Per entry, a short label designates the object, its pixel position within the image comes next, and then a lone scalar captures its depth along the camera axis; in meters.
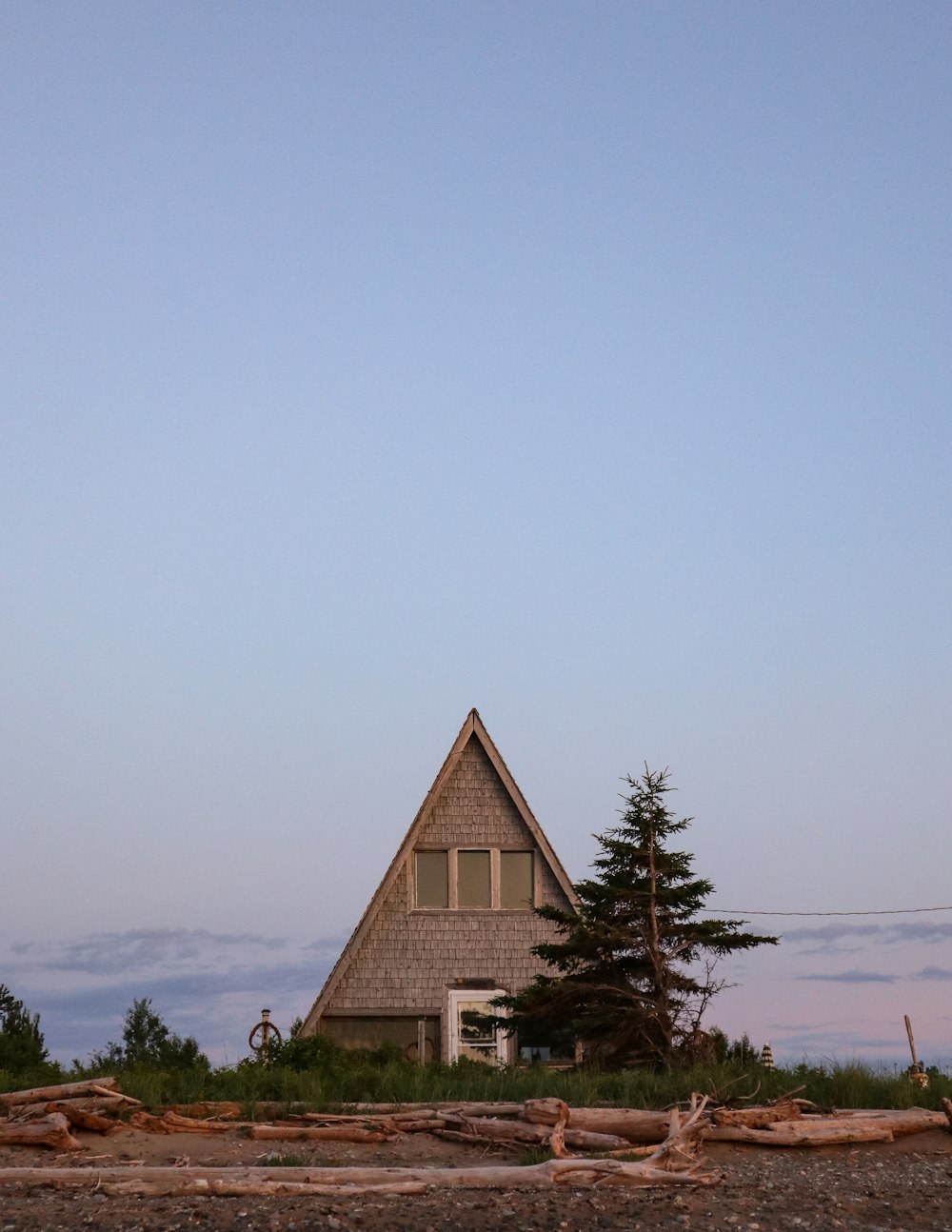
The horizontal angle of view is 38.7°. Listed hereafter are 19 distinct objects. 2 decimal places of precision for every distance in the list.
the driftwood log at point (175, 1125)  16.50
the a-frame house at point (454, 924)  28.64
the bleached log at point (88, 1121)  16.25
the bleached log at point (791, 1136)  16.03
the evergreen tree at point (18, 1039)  28.30
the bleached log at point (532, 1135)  15.41
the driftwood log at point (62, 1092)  17.31
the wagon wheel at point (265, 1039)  25.65
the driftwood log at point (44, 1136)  15.45
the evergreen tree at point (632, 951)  24.33
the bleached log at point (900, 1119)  16.78
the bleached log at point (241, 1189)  12.74
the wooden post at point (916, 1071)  21.28
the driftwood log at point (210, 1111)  17.42
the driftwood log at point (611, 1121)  15.89
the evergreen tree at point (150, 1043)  34.09
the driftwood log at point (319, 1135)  15.88
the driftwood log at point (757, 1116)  16.27
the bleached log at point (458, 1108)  16.58
